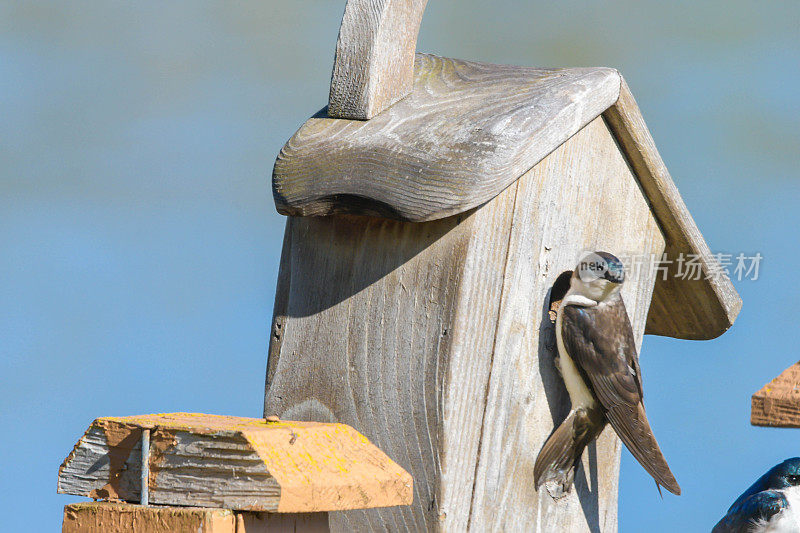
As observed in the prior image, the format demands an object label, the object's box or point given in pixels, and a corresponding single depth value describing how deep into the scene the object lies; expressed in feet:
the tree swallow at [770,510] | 20.45
